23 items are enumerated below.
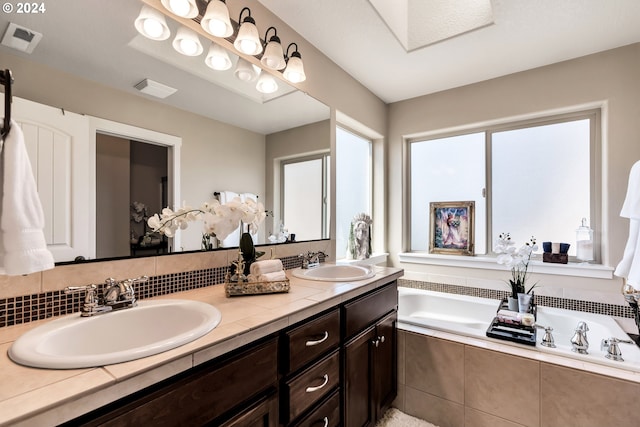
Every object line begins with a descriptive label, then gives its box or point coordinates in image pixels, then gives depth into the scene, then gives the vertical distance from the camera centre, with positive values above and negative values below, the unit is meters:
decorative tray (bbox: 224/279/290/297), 1.18 -0.31
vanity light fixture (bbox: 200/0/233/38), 1.30 +0.89
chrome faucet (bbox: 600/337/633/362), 1.42 -0.69
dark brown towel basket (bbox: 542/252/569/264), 2.26 -0.36
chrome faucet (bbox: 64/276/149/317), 0.89 -0.27
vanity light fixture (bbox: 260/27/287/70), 1.60 +0.88
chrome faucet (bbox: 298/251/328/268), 1.84 -0.30
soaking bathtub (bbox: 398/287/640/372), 1.49 -0.74
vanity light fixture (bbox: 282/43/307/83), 1.74 +0.88
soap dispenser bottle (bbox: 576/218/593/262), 2.20 -0.23
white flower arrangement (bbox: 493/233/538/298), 2.02 -0.31
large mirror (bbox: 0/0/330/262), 0.97 +0.47
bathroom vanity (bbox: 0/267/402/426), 0.58 -0.44
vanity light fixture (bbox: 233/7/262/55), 1.43 +0.87
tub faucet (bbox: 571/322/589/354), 1.50 -0.68
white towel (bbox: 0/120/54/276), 0.67 -0.01
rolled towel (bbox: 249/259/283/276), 1.25 -0.23
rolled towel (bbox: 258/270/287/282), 1.24 -0.27
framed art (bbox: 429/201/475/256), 2.69 -0.14
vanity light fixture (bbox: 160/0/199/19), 1.22 +0.88
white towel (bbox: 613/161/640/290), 1.51 -0.13
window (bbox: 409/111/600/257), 2.32 +0.32
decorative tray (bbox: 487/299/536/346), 1.63 -0.70
